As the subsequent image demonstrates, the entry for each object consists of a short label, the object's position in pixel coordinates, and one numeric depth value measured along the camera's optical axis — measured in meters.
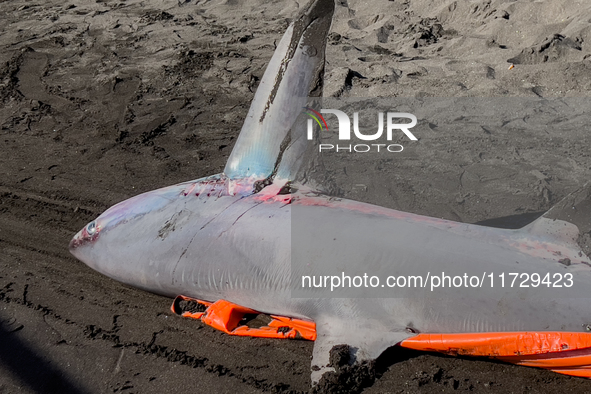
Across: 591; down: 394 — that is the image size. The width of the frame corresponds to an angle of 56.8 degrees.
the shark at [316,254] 2.79
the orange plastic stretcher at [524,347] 2.63
